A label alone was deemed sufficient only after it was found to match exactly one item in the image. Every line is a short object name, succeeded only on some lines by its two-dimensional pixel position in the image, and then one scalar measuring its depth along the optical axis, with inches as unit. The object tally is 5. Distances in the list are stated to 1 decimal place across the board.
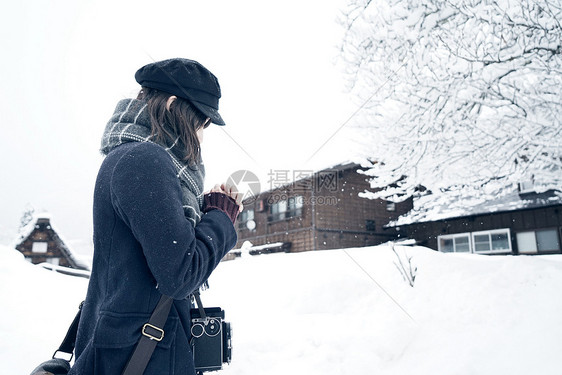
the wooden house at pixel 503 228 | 647.8
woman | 47.8
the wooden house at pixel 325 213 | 812.0
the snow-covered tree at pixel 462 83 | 221.1
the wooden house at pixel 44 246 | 857.5
